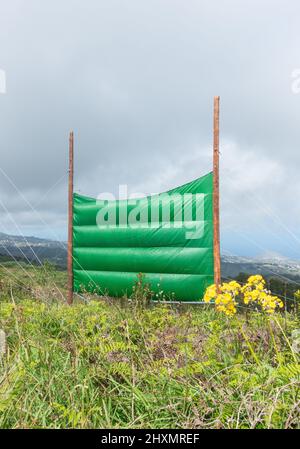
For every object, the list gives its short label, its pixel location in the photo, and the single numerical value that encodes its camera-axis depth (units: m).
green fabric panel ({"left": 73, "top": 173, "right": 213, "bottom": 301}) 7.31
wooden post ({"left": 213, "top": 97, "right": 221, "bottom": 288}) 7.05
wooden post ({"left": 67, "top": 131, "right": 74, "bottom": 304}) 8.87
